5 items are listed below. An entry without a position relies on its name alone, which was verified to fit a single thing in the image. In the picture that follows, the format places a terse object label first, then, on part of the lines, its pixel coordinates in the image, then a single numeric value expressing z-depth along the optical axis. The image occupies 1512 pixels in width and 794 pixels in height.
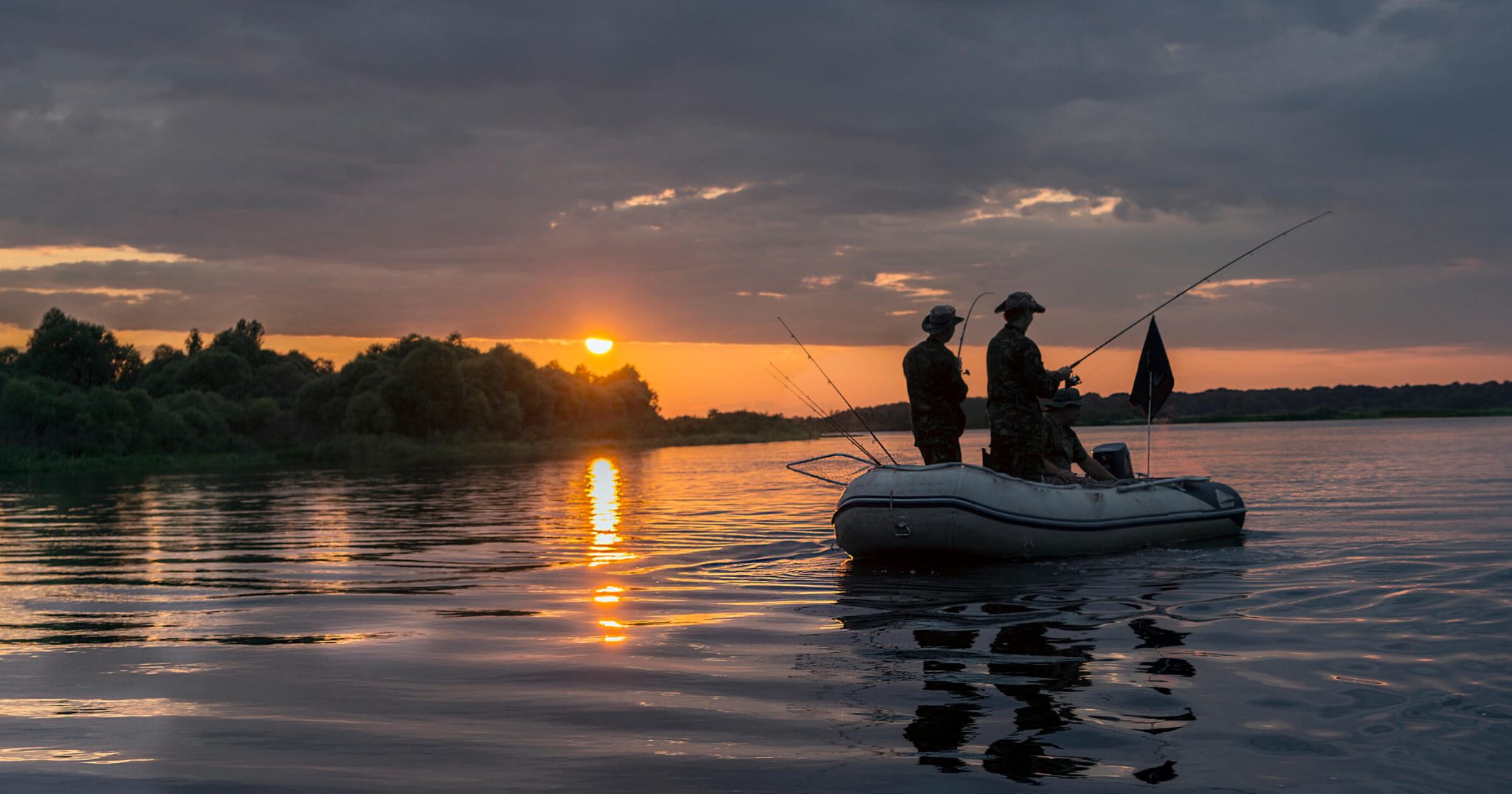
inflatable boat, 10.03
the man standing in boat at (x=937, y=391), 10.86
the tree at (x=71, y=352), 58.31
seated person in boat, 11.52
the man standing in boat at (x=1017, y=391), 10.69
